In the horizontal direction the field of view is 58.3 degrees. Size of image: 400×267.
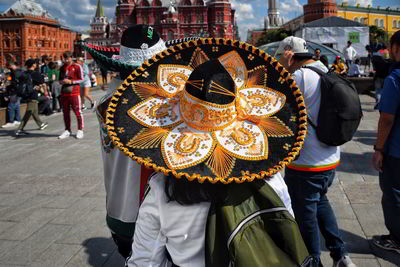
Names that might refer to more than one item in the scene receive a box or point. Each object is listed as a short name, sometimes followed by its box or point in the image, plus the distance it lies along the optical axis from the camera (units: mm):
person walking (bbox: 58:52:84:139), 8133
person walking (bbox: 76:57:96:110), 11411
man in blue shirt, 2947
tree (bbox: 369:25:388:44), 71812
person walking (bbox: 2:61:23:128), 9758
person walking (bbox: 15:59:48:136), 8859
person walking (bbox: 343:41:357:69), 16188
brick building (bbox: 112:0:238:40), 76500
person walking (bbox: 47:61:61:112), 12523
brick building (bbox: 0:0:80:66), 80625
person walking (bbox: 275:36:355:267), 2586
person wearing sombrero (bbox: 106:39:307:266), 1457
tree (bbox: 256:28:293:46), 84962
